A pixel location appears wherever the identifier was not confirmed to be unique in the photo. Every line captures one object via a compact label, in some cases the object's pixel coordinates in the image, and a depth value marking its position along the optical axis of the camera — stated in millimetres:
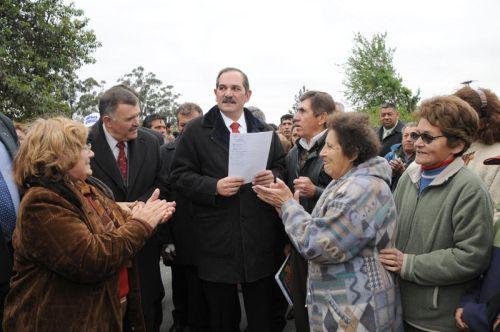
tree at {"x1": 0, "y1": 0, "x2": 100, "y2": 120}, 13922
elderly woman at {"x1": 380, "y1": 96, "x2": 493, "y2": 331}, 2090
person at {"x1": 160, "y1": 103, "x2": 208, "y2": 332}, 3693
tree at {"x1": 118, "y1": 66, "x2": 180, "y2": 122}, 63156
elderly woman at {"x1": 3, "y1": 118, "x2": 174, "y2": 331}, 1991
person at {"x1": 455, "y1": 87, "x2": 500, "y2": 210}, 2510
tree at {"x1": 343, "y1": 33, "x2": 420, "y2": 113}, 37312
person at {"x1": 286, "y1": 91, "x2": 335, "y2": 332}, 3238
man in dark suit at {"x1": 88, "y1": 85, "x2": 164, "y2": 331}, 3295
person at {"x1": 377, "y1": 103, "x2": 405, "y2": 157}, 7438
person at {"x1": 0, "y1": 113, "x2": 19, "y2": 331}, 2510
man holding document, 3070
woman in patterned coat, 2148
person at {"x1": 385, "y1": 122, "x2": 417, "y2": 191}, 4773
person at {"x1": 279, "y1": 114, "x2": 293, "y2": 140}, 8039
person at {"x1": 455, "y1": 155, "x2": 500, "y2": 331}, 1912
